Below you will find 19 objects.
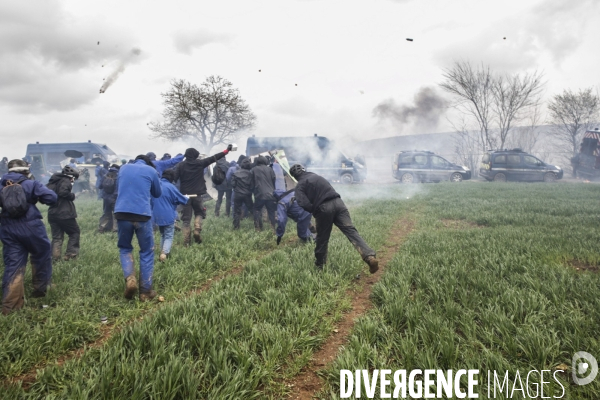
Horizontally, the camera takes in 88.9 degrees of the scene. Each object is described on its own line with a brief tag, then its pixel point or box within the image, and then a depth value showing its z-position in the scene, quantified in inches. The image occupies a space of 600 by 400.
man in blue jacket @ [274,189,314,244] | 225.9
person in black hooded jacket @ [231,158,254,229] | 299.0
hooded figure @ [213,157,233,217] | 384.5
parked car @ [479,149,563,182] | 775.7
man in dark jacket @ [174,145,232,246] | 273.4
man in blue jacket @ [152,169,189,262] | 219.8
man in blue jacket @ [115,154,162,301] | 150.3
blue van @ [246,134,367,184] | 768.9
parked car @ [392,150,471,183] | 800.3
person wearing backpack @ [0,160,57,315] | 135.4
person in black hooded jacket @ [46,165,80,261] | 217.0
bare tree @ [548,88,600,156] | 1042.1
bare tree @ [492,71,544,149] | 1072.8
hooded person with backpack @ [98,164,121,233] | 301.4
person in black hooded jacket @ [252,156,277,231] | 293.7
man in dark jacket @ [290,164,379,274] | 178.7
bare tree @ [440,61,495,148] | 1095.0
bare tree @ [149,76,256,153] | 760.3
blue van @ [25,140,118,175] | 754.8
